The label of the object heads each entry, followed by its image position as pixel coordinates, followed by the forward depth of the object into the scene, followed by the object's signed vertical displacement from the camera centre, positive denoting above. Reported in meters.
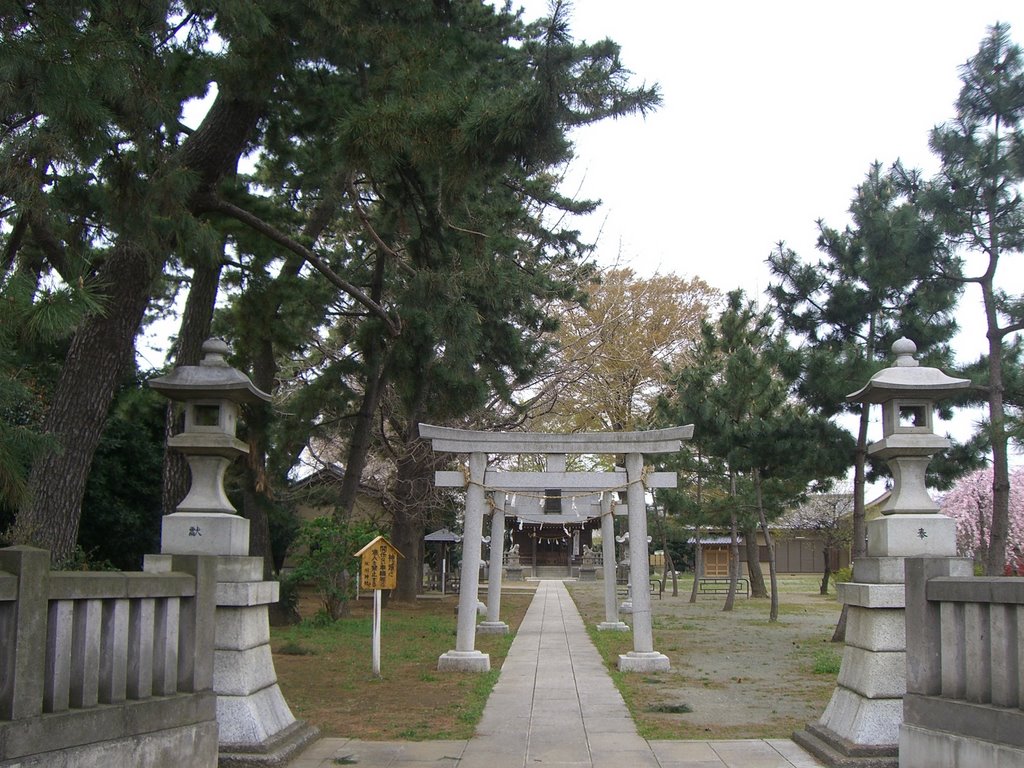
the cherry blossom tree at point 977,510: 29.66 -0.25
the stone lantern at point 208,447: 6.64 +0.31
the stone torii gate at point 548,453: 11.95 +0.14
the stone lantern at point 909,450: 6.63 +0.39
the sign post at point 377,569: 11.32 -0.98
